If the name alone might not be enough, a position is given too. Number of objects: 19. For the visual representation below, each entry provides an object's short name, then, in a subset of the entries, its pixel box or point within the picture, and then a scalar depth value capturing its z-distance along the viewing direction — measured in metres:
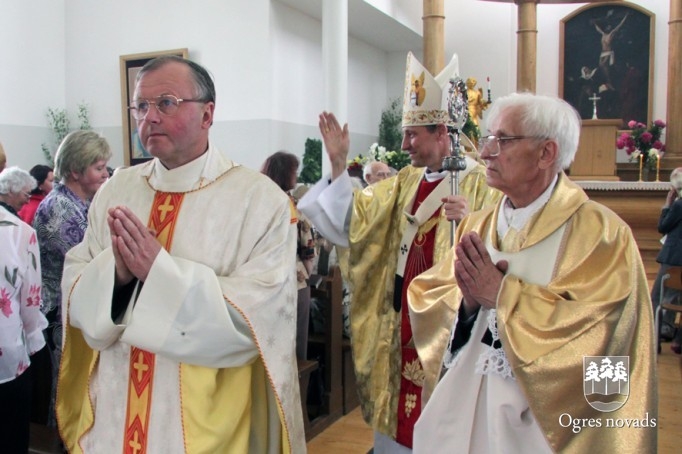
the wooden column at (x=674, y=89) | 11.41
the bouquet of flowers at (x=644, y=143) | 10.87
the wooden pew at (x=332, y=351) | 4.46
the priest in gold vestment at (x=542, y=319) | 1.73
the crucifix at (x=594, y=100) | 12.38
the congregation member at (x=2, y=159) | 2.71
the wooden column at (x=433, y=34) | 10.43
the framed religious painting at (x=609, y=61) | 12.45
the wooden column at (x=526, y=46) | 12.12
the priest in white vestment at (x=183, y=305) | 1.83
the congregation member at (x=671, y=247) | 5.61
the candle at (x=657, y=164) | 10.48
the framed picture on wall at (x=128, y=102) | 10.06
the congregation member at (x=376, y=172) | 5.58
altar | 9.28
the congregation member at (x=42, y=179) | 5.50
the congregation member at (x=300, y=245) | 4.23
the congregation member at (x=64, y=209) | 3.19
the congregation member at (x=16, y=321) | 2.46
